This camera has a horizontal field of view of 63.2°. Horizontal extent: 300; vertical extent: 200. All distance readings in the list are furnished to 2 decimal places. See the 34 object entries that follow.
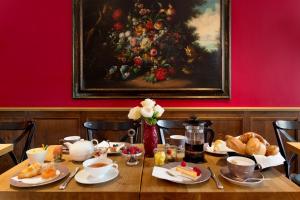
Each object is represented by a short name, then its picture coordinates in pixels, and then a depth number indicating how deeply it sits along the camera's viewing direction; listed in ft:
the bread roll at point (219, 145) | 5.43
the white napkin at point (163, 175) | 3.86
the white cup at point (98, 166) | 3.83
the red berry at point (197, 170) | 4.05
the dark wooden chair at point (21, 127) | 6.76
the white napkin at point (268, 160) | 4.20
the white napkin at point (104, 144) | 5.99
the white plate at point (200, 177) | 3.76
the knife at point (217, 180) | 3.65
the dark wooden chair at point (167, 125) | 7.32
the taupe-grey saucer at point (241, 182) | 3.69
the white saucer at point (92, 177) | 3.80
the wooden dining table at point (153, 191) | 3.49
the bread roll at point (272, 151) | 4.41
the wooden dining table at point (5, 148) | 5.79
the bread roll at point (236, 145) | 4.58
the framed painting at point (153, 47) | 9.54
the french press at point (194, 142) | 4.79
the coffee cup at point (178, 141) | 5.72
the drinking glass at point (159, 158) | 4.66
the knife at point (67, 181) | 3.67
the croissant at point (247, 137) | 4.79
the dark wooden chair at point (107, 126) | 7.28
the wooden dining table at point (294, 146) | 5.81
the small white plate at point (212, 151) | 5.30
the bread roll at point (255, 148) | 4.41
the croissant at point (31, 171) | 3.94
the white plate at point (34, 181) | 3.70
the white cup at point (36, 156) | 4.65
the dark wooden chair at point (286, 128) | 6.46
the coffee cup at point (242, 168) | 3.82
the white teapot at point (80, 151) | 4.87
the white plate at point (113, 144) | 5.47
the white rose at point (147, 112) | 4.96
